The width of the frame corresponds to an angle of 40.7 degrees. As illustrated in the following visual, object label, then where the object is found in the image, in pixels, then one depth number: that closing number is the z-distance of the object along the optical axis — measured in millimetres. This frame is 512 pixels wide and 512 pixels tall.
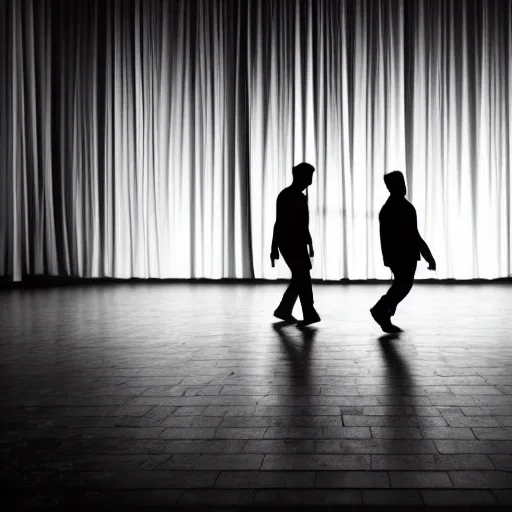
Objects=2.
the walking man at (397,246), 5273
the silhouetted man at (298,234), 5668
